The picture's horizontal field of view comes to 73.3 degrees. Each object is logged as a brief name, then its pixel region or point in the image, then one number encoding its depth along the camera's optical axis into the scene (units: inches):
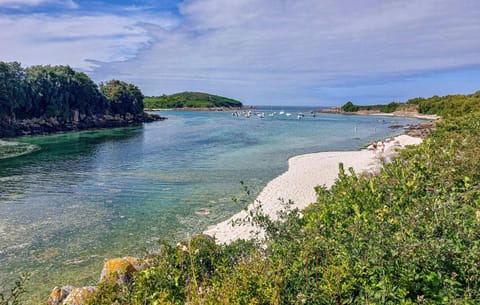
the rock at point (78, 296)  243.3
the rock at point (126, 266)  283.3
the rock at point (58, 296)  290.0
